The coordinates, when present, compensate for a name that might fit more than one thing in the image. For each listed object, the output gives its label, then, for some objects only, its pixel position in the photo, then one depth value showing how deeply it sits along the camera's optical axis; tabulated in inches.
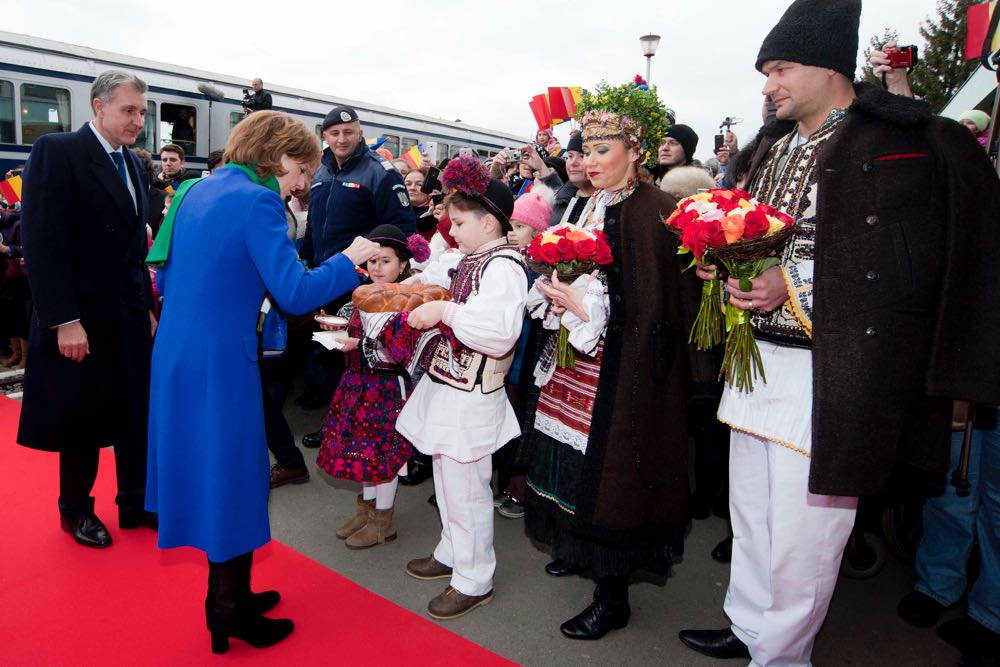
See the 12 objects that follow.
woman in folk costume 98.9
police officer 180.9
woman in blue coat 93.1
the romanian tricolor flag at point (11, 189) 260.8
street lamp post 474.6
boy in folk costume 105.9
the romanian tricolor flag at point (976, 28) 128.4
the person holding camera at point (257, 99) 366.9
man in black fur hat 77.4
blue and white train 386.3
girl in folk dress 131.8
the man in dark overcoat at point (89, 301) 126.4
